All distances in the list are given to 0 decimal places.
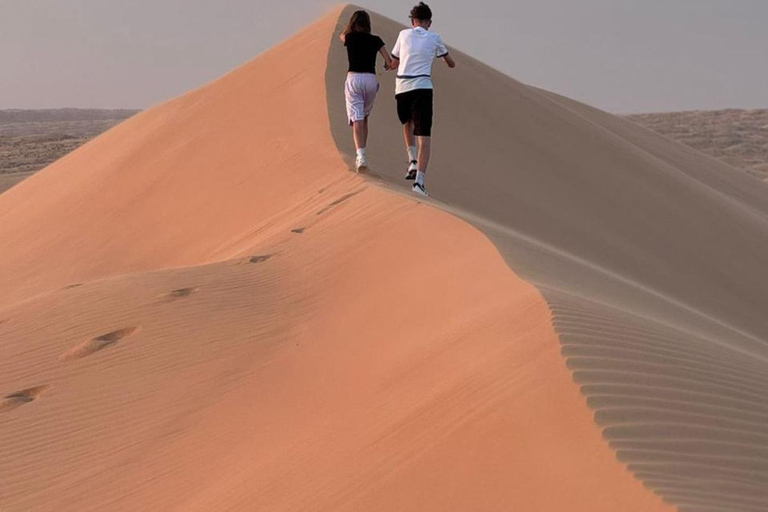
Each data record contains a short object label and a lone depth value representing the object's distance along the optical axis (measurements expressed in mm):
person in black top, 18344
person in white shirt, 17906
